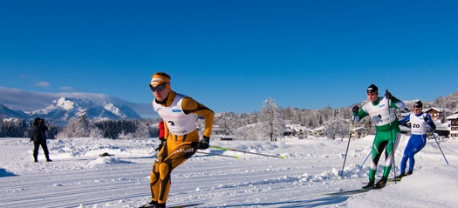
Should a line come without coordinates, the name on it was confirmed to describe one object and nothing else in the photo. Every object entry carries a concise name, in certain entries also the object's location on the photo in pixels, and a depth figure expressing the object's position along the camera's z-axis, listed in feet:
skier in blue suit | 34.96
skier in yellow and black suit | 17.65
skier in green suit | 26.11
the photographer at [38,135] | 52.40
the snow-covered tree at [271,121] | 208.03
